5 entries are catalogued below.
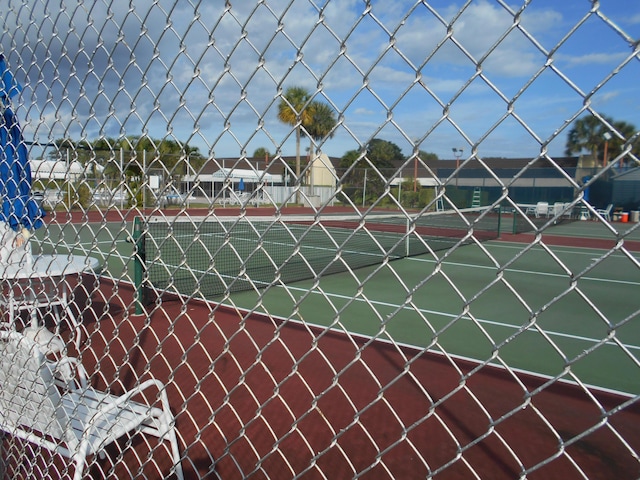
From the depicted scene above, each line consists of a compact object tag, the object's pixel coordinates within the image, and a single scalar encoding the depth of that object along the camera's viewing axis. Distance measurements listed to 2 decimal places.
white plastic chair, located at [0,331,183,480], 2.26
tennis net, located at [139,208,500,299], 8.34
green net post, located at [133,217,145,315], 5.40
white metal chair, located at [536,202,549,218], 22.61
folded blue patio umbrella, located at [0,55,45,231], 2.65
